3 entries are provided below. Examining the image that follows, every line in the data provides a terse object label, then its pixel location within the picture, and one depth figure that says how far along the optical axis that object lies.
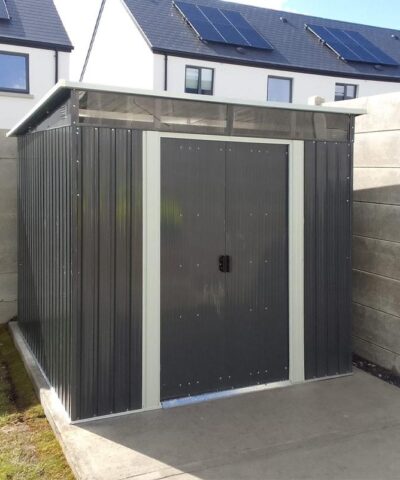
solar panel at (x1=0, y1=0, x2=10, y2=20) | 13.58
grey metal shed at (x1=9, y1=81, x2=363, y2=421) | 3.66
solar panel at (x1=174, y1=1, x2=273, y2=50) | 15.73
